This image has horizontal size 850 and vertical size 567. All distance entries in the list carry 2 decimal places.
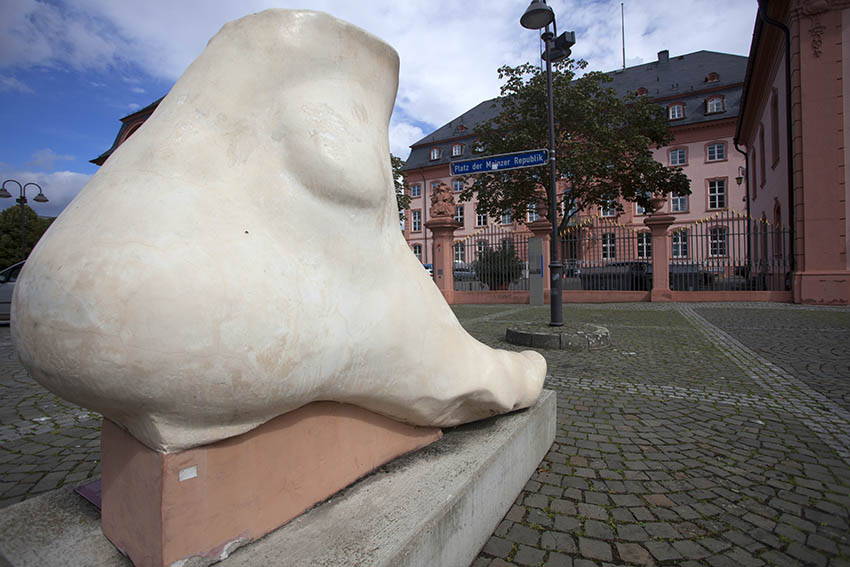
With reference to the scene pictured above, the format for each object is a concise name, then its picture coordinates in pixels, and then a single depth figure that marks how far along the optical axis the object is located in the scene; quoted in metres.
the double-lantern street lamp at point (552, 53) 6.96
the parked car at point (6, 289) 9.14
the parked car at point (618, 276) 13.84
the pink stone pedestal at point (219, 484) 1.02
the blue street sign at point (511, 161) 6.93
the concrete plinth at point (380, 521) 1.15
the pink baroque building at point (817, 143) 11.55
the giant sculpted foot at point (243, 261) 0.88
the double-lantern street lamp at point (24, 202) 20.38
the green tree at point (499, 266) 14.74
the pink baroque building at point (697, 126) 30.47
